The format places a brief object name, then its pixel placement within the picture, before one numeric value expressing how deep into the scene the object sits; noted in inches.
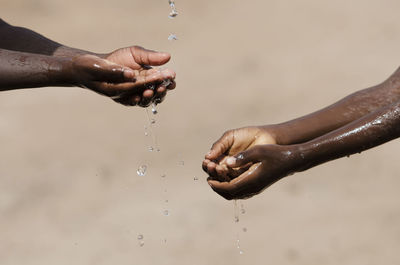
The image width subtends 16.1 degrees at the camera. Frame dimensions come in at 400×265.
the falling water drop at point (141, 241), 411.4
